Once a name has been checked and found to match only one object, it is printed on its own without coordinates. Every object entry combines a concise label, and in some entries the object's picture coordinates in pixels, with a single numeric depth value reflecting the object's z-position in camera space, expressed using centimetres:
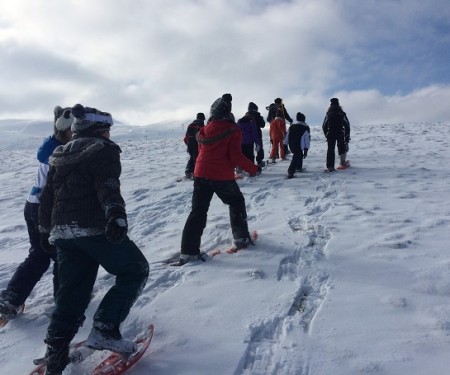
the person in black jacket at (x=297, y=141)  1014
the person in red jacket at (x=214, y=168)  513
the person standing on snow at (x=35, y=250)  397
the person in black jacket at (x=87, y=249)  299
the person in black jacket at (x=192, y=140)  1064
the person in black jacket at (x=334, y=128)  1034
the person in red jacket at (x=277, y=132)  1238
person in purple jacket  1011
